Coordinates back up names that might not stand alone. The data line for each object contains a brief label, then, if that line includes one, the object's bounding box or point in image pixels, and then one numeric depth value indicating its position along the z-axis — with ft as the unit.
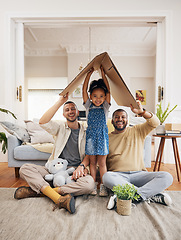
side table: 8.16
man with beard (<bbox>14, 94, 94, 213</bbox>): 5.49
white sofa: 8.46
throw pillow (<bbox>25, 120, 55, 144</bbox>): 9.19
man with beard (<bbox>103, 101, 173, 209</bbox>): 5.40
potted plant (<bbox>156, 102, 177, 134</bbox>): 8.53
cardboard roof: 5.59
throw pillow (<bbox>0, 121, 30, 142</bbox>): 8.91
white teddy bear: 5.81
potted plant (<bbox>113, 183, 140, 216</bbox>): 4.80
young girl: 6.22
